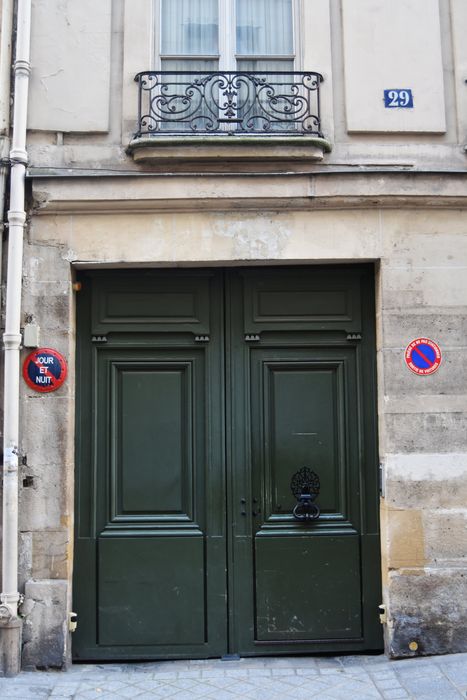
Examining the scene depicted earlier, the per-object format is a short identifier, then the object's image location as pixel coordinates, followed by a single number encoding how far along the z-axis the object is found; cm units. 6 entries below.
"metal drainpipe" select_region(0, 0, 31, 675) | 528
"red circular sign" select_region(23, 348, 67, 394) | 557
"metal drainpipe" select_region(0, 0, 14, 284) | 562
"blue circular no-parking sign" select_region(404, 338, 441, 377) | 564
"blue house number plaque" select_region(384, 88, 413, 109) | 580
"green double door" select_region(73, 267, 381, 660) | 566
